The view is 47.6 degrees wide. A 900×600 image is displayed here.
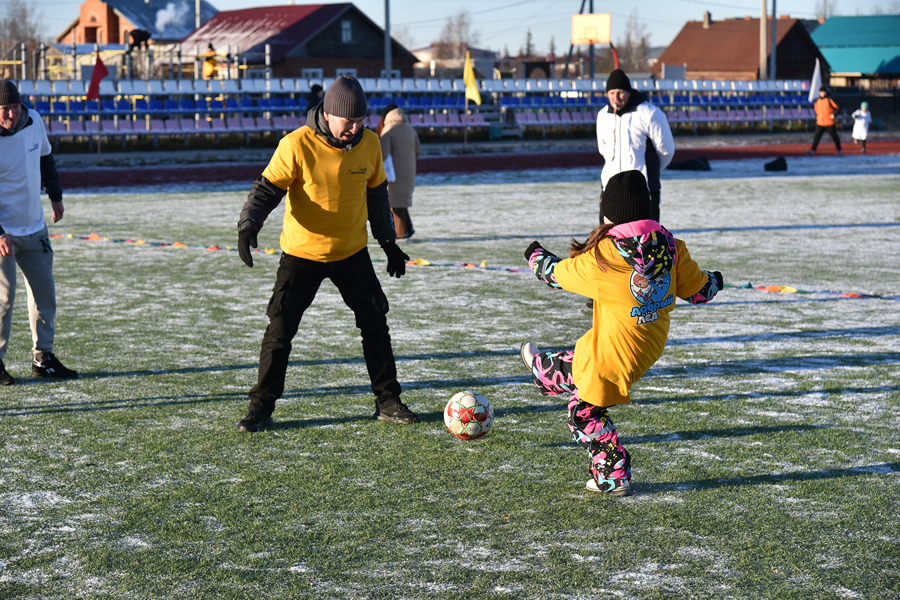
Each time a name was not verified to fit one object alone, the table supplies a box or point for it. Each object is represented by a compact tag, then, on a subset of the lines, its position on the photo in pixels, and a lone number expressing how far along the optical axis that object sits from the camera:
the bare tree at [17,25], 111.71
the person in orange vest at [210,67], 45.34
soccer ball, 5.64
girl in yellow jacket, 4.64
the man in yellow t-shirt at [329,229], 5.66
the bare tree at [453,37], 171.88
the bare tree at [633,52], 153.62
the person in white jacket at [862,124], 33.44
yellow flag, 32.67
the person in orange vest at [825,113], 29.27
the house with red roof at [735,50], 73.62
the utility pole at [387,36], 44.56
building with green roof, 75.62
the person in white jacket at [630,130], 9.32
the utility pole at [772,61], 56.82
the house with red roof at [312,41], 57.97
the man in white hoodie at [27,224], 6.82
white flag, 39.83
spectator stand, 34.12
